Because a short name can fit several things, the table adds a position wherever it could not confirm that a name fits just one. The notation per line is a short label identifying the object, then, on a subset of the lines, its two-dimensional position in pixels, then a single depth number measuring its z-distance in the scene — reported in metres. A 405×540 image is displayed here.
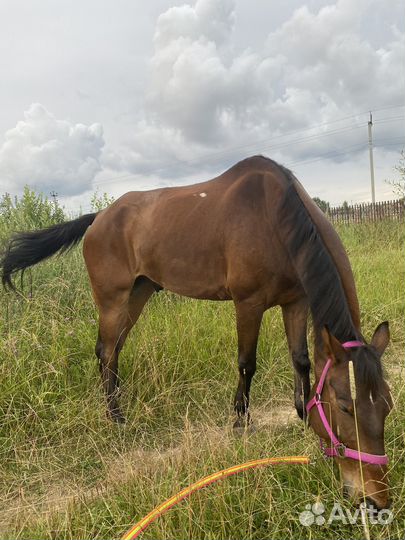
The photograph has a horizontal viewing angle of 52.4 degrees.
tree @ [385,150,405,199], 11.38
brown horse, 1.94
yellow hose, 1.75
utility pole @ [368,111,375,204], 27.95
